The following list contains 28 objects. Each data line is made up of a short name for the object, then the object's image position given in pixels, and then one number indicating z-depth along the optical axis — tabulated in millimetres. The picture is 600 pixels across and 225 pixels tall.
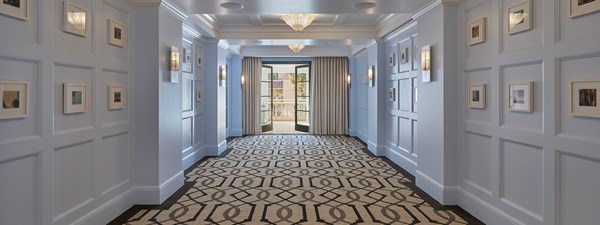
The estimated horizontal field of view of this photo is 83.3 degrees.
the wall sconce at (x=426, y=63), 3987
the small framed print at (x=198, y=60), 6130
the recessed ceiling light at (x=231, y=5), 4027
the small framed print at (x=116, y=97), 3256
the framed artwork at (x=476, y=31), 3242
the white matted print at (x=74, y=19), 2623
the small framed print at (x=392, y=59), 6129
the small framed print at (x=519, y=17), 2627
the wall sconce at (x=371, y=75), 6941
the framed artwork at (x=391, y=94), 6152
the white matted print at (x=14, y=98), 2104
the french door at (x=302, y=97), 10773
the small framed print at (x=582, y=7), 2057
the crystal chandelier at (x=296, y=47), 7499
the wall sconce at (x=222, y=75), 6815
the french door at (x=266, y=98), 10625
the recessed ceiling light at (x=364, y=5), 4067
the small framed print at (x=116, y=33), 3219
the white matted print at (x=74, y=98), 2650
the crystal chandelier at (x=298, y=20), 5055
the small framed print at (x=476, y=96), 3260
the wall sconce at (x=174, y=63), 3964
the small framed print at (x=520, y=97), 2617
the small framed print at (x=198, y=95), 6160
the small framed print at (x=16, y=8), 2080
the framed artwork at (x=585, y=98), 2066
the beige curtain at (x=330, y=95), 10203
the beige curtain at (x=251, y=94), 10250
